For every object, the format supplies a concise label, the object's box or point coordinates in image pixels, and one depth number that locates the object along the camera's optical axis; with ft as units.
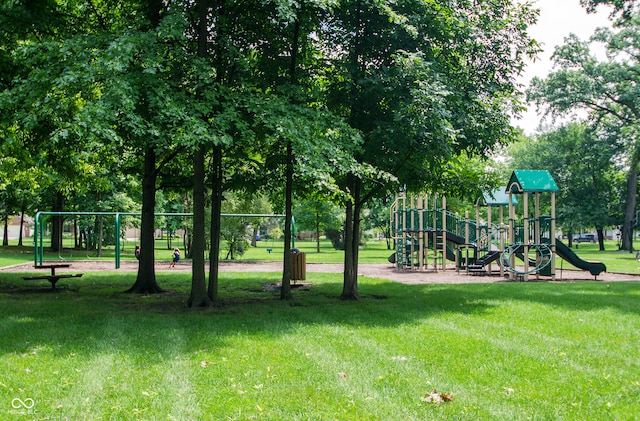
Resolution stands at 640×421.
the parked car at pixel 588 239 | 306.35
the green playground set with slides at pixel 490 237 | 63.36
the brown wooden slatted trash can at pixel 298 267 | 54.49
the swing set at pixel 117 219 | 75.19
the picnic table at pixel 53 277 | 48.37
